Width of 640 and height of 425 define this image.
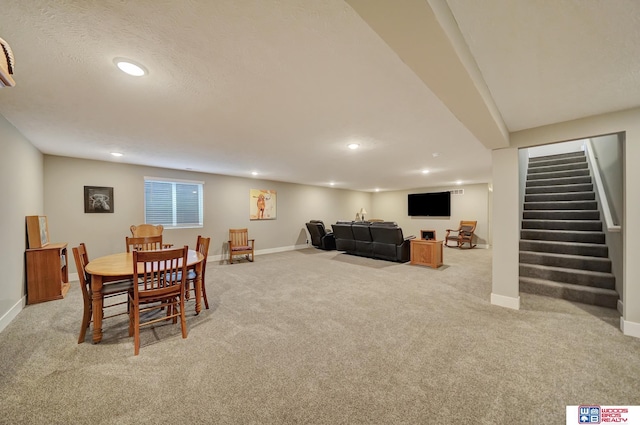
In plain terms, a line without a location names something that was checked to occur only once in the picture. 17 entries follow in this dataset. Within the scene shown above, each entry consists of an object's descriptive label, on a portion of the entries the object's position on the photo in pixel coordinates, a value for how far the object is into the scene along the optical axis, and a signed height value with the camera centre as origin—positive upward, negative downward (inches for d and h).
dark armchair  301.1 -31.4
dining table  86.0 -22.4
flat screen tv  355.3 +11.0
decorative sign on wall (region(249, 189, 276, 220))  277.1 +9.3
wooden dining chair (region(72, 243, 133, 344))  87.0 -30.5
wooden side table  205.0 -37.3
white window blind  208.2 +9.2
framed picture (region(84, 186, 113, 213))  177.8 +10.3
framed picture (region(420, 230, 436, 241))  311.5 -31.0
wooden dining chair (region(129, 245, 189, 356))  82.2 -27.9
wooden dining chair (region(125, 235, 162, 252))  128.9 -16.9
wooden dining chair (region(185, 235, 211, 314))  109.3 -26.2
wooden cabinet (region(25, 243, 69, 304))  126.5 -33.8
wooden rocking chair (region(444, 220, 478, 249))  310.6 -31.3
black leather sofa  225.6 -30.3
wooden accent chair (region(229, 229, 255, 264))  231.6 -33.7
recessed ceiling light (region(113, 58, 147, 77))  63.8 +41.0
